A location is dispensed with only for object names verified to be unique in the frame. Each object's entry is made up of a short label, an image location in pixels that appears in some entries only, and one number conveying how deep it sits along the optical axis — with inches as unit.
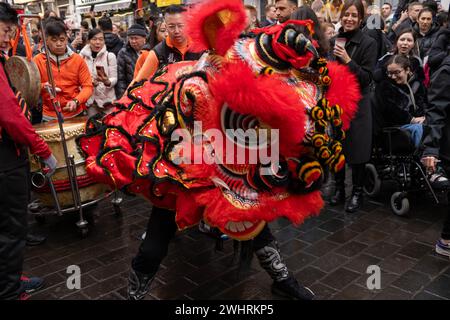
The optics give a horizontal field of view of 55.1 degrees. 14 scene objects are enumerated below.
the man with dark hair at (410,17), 285.4
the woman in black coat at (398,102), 176.1
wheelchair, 172.4
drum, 151.3
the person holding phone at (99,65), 225.6
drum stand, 145.1
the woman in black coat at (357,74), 163.2
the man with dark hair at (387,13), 363.9
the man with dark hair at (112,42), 277.0
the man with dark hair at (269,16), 252.5
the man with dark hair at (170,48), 147.9
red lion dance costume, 79.4
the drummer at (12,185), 106.8
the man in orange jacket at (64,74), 173.8
